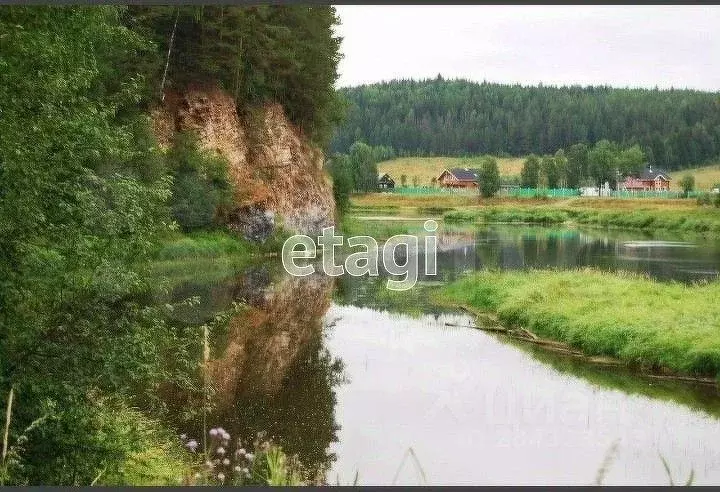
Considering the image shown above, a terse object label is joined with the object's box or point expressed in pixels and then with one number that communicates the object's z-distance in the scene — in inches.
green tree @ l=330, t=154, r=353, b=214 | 2228.3
